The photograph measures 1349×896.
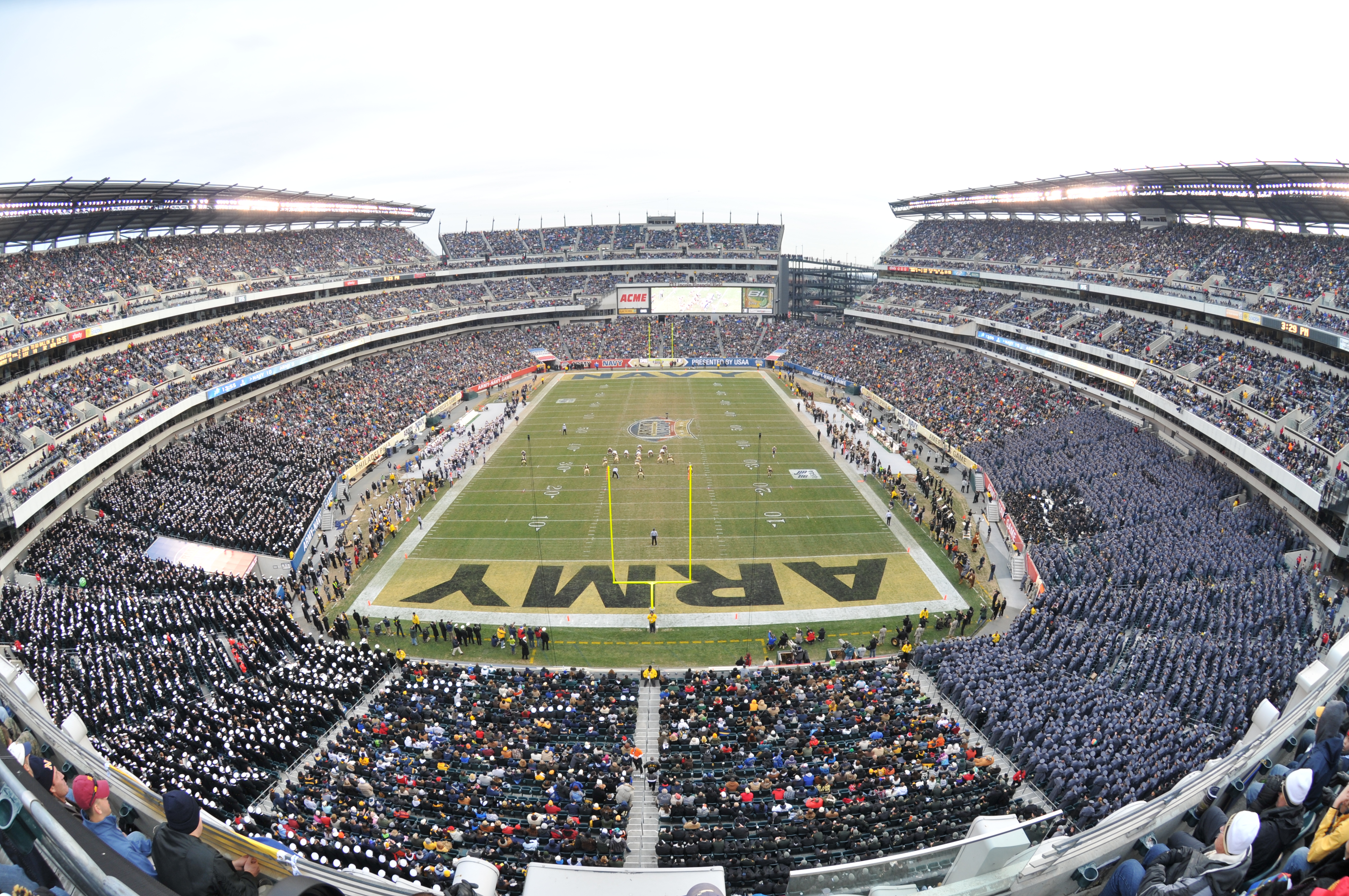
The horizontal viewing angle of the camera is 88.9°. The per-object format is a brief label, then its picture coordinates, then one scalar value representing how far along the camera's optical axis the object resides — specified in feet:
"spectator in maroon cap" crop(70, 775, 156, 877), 16.75
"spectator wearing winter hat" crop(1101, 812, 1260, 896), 16.10
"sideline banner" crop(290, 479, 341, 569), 88.48
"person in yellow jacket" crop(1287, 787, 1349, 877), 15.60
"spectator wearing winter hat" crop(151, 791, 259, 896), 14.93
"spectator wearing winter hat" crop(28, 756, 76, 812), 18.74
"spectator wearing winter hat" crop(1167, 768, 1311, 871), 17.67
